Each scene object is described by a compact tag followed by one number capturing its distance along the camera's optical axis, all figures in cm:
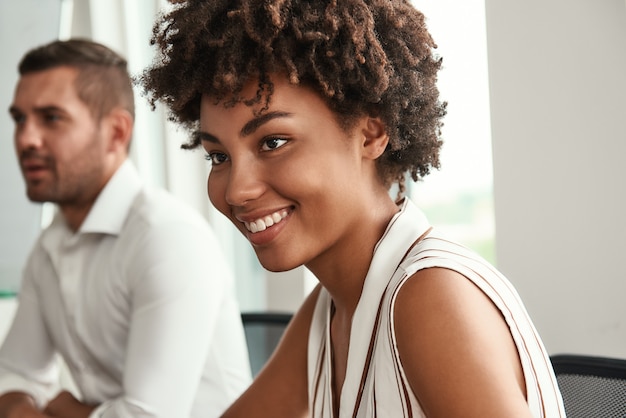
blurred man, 184
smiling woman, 104
